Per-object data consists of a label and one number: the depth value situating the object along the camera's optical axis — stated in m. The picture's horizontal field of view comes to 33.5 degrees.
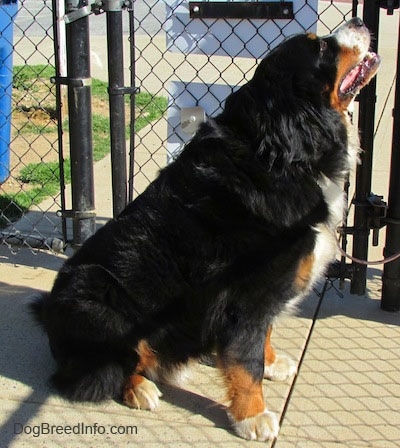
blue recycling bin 5.58
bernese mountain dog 2.85
